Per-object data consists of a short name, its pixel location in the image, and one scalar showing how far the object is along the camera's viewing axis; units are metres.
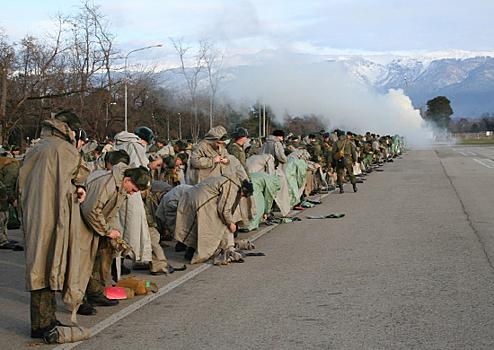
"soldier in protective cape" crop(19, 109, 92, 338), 5.59
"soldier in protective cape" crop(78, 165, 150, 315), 6.47
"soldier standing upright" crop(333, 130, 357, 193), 20.64
